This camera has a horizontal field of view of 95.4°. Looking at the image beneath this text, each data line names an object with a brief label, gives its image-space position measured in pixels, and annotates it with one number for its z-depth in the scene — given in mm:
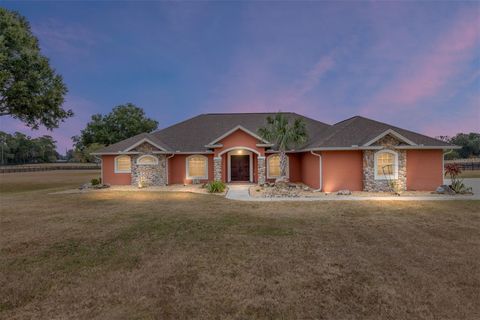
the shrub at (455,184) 13402
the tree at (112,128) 36094
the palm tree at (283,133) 15940
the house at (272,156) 14508
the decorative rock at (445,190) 13380
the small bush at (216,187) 15023
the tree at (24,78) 15578
